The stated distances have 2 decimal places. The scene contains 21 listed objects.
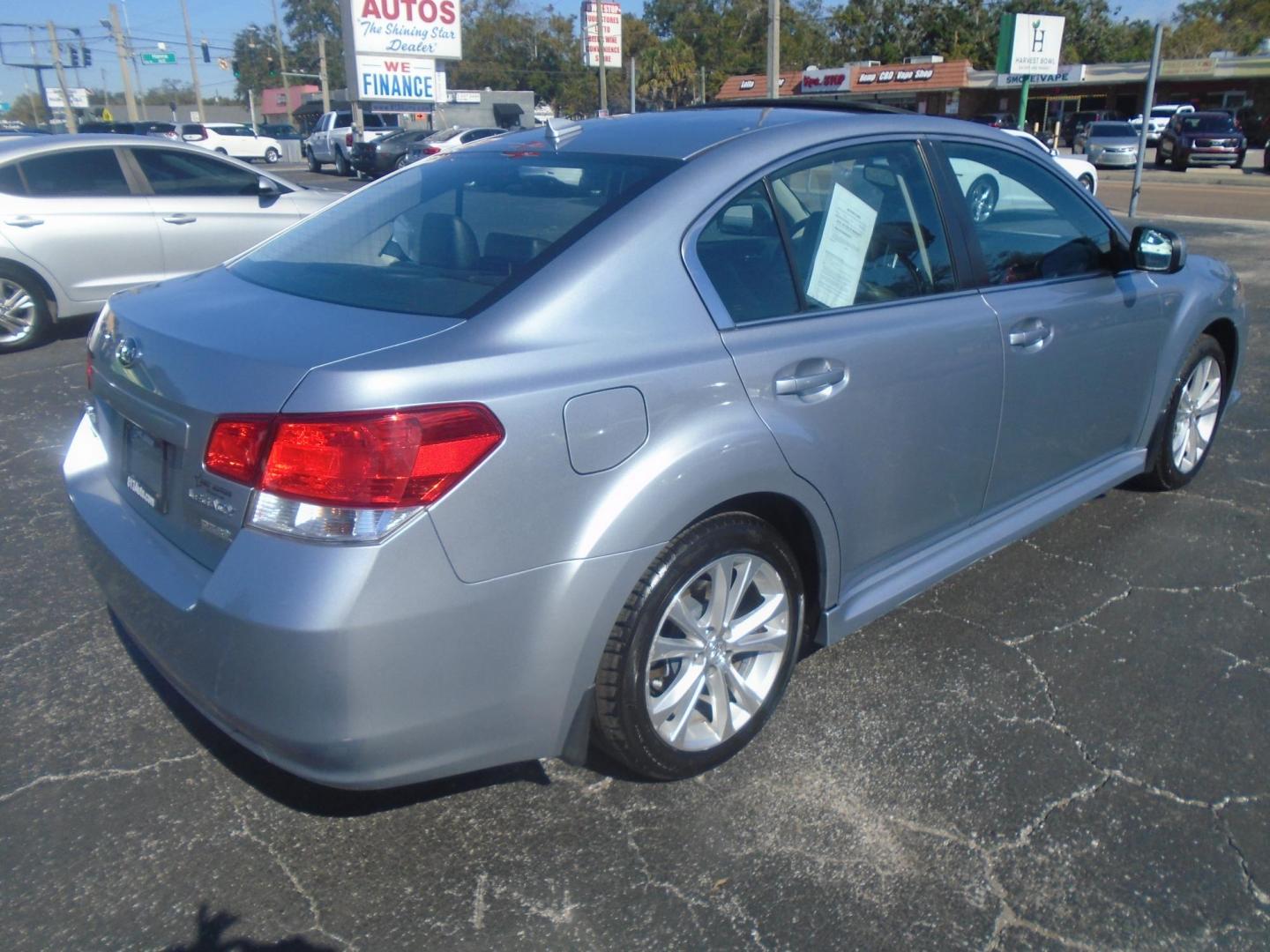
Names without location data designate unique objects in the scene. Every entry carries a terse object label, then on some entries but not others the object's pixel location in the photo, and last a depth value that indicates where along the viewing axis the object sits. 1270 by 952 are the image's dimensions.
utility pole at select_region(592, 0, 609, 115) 31.57
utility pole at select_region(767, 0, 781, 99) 27.06
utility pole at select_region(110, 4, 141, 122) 50.16
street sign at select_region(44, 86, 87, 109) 60.62
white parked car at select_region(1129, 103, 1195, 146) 38.78
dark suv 32.03
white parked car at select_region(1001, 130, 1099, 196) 17.61
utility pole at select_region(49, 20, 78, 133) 48.20
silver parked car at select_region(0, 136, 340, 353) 7.54
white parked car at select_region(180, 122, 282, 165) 38.03
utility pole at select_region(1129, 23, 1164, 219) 11.94
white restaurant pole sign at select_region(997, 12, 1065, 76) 21.41
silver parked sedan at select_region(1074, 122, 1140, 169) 32.34
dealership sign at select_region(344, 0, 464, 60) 31.03
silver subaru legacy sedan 2.06
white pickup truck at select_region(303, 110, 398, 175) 30.86
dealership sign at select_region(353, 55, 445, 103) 31.56
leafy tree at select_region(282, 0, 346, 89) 110.62
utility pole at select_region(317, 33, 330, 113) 53.44
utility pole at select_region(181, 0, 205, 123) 58.88
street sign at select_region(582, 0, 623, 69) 45.41
